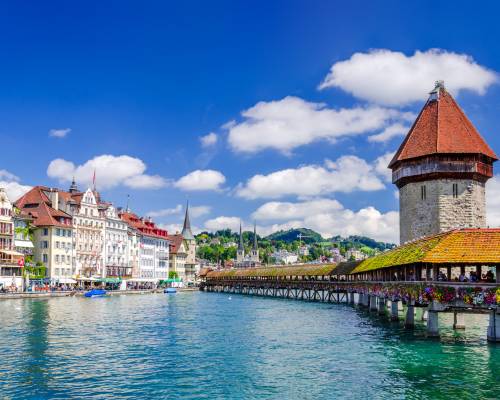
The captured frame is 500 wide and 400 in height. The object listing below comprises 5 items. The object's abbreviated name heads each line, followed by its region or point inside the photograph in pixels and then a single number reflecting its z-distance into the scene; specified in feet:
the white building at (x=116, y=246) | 364.58
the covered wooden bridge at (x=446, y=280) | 90.02
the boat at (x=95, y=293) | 268.97
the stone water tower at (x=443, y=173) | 180.75
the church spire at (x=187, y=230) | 545.44
